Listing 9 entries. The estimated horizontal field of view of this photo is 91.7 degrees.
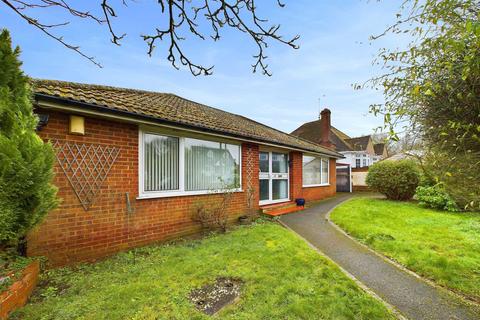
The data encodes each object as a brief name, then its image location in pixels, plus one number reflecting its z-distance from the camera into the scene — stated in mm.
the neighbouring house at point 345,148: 19750
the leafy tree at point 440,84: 2270
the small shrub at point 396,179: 12828
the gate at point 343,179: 19484
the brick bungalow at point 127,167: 4434
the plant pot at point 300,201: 11109
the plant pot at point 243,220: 8102
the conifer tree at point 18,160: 3035
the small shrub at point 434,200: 10305
